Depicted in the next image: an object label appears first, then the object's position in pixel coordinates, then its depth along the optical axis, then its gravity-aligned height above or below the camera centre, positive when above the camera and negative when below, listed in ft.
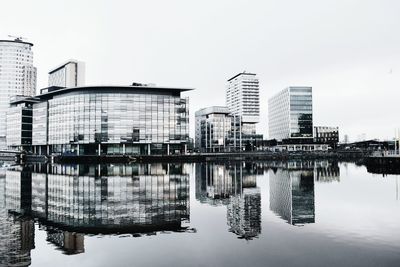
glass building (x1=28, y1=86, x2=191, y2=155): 502.79 +42.42
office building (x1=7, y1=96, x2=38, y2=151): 635.66 +51.15
